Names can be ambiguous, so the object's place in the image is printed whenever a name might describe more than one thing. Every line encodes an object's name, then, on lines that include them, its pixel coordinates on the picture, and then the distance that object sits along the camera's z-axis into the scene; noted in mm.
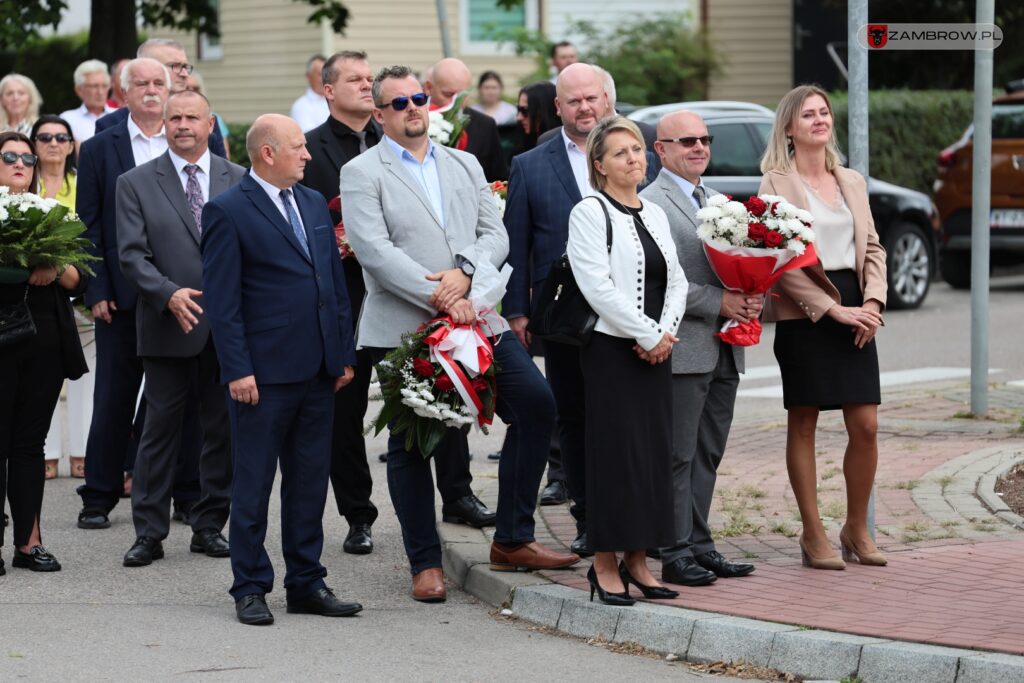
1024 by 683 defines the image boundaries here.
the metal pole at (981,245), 21531
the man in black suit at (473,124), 20391
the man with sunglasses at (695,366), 14156
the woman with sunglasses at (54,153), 19297
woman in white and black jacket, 13531
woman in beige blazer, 14547
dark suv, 33719
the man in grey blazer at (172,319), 16828
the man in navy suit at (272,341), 14078
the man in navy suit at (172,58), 20703
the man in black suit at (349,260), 17109
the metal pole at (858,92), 15133
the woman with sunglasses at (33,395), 16172
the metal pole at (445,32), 37312
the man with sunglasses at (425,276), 14742
